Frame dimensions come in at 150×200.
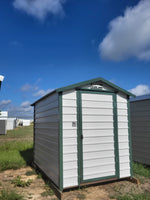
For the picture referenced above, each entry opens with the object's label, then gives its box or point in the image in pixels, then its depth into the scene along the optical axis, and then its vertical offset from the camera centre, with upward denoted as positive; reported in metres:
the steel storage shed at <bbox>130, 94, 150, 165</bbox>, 6.88 -0.47
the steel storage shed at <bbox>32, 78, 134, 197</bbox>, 4.45 -0.50
